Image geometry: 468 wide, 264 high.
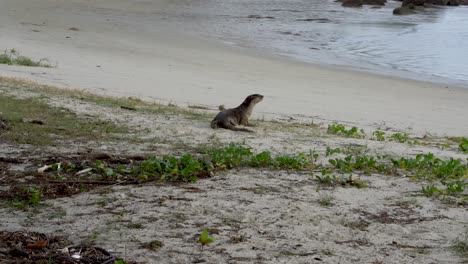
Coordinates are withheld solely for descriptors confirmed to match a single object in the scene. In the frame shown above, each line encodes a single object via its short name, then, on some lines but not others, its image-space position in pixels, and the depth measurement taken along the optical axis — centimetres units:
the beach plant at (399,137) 1757
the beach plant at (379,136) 1760
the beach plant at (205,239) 905
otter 1789
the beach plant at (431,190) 1211
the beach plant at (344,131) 1802
